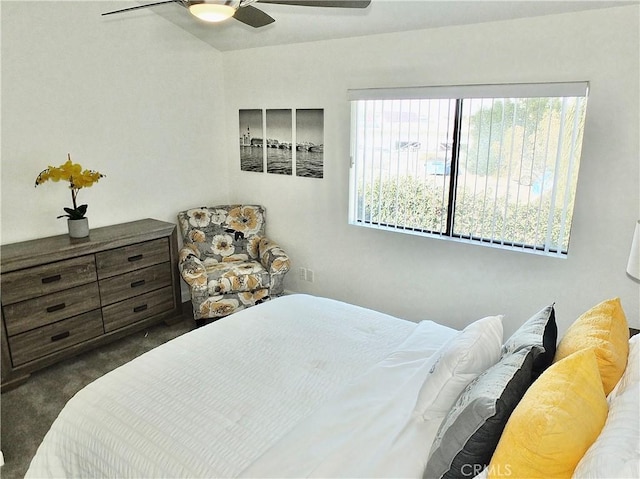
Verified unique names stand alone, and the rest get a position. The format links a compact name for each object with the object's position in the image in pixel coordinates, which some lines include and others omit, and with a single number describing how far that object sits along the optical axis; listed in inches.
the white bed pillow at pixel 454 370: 63.2
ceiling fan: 67.1
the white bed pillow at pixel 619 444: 40.3
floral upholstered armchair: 140.6
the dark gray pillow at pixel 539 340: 62.3
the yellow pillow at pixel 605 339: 57.0
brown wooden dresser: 111.3
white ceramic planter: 127.2
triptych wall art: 150.4
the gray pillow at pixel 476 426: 49.3
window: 109.0
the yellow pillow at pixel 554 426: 44.0
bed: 54.4
